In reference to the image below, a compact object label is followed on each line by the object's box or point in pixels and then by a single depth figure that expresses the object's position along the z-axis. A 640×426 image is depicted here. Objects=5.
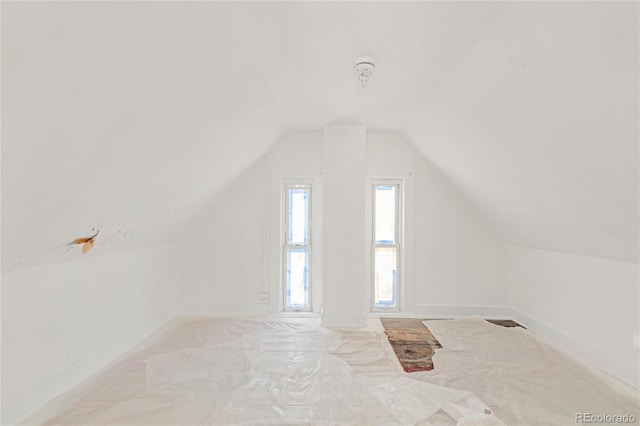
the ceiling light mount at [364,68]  2.17
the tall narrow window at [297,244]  4.23
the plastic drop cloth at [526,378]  2.08
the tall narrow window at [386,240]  4.24
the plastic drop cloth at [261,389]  1.99
